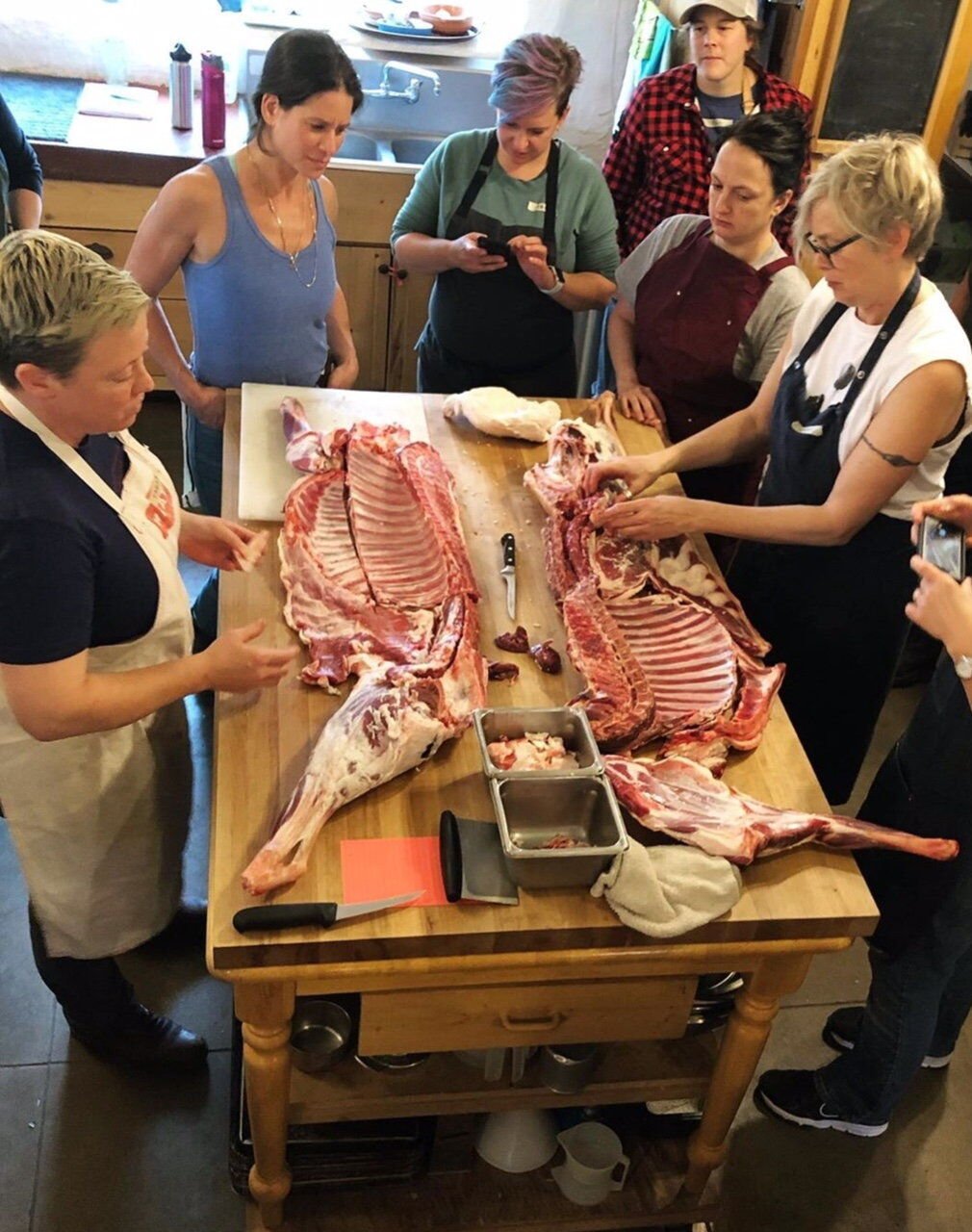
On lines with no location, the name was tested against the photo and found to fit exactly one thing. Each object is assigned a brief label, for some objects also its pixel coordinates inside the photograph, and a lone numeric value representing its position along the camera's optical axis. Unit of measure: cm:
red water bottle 397
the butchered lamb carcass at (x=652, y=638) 185
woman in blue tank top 236
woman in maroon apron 251
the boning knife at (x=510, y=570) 212
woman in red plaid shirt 323
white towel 152
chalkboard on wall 364
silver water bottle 399
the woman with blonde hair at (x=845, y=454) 198
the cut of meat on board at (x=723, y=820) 162
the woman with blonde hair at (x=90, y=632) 149
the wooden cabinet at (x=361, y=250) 399
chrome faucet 433
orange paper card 154
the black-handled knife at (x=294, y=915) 145
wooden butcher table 152
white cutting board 232
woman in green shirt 281
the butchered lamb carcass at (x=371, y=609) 163
